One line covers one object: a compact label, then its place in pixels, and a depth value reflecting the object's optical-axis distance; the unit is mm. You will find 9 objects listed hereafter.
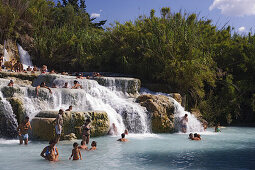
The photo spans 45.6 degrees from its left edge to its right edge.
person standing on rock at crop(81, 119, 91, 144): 11258
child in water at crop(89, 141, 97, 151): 10168
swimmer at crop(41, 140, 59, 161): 8344
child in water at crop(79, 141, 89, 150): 10090
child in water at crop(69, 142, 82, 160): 8484
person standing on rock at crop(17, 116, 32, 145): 10633
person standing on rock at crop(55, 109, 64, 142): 11117
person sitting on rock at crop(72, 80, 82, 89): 16250
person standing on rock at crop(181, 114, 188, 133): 16438
